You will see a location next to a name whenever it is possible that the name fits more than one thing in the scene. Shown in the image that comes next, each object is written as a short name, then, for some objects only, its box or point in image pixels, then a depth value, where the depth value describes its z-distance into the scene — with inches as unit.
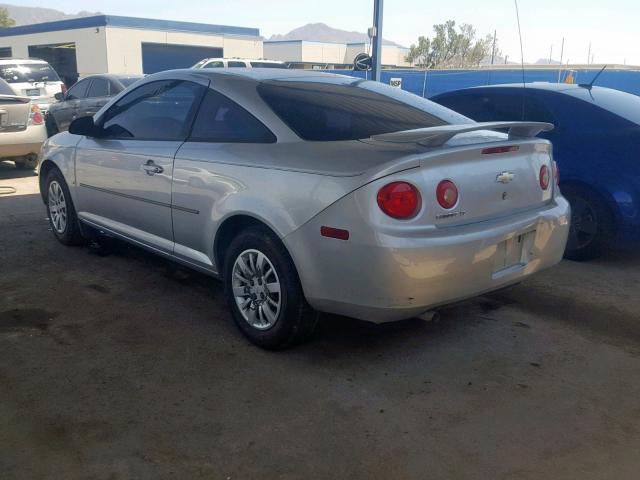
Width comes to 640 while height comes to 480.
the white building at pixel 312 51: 1953.7
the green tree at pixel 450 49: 1984.7
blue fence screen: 604.7
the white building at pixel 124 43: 1389.0
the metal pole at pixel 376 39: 511.8
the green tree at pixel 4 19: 2706.7
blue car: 211.8
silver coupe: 128.3
